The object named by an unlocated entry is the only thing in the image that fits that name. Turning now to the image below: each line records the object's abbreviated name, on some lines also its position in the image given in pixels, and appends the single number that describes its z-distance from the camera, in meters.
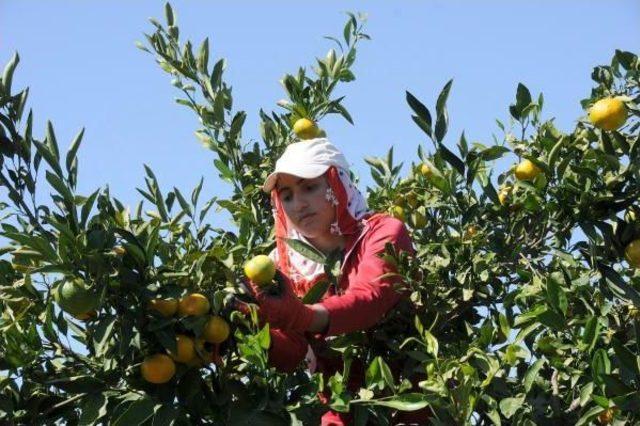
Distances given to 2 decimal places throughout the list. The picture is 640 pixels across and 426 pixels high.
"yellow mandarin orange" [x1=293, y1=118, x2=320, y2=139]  5.81
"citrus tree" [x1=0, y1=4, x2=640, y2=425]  3.85
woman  4.54
